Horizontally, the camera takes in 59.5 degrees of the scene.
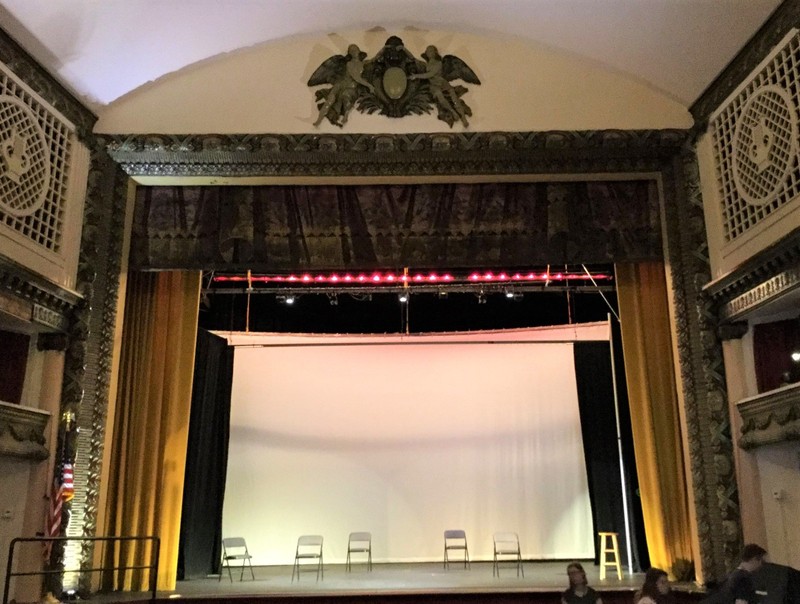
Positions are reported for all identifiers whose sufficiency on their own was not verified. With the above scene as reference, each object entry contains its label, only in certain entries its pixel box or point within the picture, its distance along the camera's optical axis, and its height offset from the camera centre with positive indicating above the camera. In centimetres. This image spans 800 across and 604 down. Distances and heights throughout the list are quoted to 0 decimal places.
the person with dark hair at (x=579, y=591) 478 -67
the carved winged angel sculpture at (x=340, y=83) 609 +346
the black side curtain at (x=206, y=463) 814 +35
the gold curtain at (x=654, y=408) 619 +72
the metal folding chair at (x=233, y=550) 777 -68
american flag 521 -2
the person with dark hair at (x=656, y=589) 442 -61
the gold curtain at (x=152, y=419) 617 +66
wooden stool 734 -65
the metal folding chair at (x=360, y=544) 831 -64
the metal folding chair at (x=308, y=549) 780 -69
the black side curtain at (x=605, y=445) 859 +55
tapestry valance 621 +230
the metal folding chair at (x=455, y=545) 858 -65
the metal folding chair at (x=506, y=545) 859 -67
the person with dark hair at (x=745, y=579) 436 -55
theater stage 590 -87
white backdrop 898 +61
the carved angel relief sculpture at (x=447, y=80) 607 +347
